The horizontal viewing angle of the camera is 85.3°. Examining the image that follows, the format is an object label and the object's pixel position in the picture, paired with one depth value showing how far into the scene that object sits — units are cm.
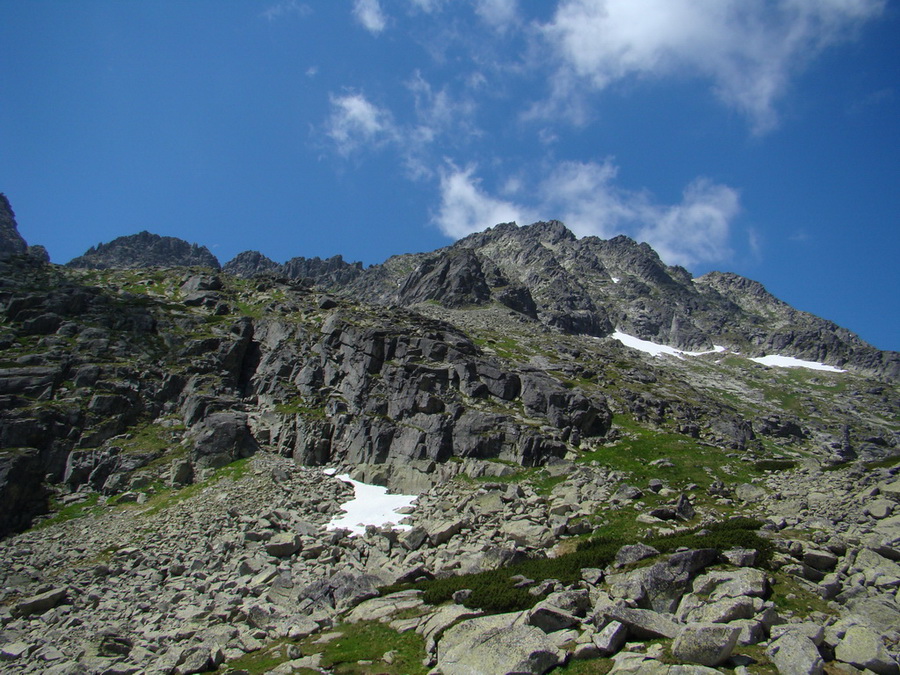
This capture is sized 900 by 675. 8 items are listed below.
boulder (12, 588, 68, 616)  3192
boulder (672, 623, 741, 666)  1499
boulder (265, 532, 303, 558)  3672
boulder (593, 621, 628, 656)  1723
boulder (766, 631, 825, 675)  1421
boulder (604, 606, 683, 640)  1759
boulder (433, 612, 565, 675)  1697
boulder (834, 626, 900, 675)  1416
